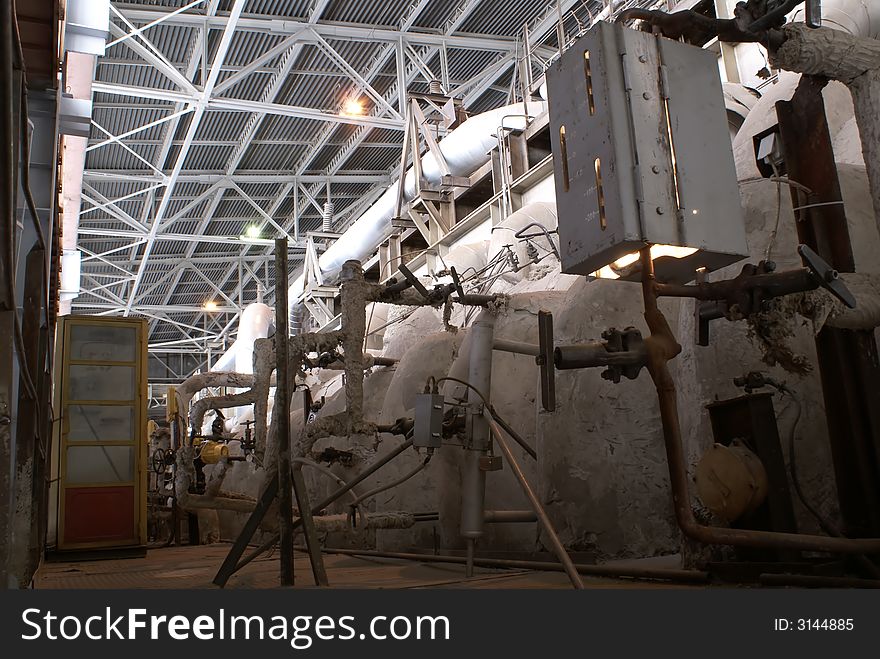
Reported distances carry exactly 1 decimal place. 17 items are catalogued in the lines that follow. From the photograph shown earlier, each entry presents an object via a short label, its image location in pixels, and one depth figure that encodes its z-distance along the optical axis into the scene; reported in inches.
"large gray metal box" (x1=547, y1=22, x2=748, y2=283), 111.0
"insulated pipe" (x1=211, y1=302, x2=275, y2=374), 646.5
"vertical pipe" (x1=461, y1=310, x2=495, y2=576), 159.9
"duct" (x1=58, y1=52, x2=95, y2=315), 275.3
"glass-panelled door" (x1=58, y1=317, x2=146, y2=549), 298.8
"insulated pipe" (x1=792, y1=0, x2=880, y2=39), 217.5
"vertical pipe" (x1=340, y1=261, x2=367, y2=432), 212.1
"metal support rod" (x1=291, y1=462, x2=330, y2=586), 150.4
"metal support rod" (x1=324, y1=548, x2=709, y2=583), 128.6
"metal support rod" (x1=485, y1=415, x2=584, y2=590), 119.4
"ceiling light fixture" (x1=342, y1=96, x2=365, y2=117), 533.0
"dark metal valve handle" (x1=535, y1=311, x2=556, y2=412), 112.9
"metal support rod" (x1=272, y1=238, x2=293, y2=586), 150.4
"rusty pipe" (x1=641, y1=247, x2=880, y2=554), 103.2
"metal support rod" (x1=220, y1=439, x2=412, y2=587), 176.2
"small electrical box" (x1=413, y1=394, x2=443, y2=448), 164.6
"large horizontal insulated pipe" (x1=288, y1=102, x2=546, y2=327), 393.4
